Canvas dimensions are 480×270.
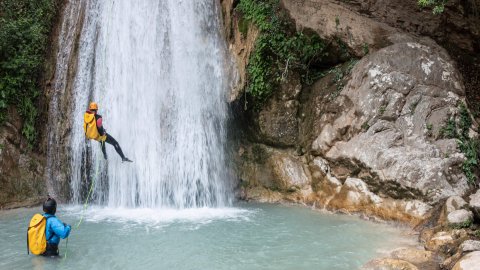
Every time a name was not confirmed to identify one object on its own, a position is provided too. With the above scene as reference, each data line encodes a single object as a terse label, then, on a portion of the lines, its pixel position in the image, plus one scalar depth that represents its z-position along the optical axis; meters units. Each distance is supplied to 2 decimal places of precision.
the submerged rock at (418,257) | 6.34
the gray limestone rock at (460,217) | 7.17
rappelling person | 9.49
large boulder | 8.71
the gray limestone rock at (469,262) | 5.28
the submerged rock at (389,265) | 6.02
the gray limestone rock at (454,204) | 7.69
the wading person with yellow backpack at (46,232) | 6.24
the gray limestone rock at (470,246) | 6.00
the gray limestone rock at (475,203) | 7.21
